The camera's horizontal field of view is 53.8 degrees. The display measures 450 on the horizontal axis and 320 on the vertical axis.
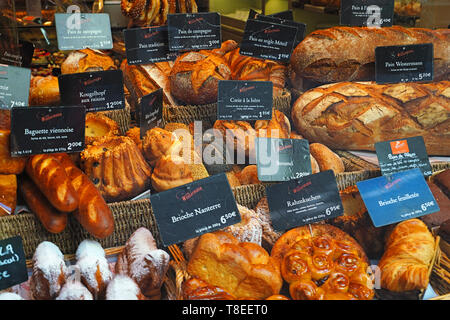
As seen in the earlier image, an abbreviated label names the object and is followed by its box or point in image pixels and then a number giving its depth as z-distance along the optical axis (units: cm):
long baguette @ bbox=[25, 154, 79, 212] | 143
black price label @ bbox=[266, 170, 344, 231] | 167
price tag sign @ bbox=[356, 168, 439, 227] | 167
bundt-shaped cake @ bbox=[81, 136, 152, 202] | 166
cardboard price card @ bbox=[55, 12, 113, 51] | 198
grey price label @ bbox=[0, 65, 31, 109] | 165
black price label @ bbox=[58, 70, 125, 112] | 176
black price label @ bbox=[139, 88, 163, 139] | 181
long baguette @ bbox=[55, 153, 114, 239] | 144
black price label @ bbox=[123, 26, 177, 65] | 208
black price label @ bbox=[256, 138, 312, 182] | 172
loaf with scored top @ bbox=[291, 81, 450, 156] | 209
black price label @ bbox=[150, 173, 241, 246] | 149
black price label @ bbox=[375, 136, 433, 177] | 181
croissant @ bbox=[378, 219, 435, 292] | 143
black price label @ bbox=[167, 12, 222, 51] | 210
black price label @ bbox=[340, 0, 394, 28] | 213
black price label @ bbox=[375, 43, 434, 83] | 203
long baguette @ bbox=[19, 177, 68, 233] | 148
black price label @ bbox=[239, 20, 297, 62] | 205
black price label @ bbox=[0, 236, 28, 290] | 137
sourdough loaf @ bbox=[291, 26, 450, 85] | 214
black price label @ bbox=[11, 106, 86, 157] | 147
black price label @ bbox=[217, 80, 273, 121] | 188
